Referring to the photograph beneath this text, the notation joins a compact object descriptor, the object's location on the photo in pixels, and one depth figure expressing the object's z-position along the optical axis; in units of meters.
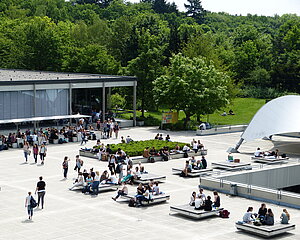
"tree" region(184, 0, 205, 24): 193.38
